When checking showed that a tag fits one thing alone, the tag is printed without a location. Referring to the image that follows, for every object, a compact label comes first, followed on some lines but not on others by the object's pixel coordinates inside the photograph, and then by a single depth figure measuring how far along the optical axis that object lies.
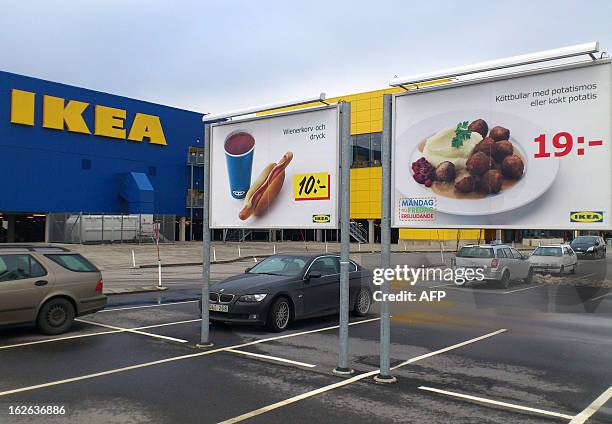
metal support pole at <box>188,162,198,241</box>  54.81
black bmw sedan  9.64
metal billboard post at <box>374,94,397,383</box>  6.58
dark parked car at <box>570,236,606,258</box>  34.97
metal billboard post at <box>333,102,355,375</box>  6.95
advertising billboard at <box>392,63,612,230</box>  5.62
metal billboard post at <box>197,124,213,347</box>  8.57
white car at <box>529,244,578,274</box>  23.16
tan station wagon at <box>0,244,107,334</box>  8.89
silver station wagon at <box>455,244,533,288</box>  18.61
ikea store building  41.94
